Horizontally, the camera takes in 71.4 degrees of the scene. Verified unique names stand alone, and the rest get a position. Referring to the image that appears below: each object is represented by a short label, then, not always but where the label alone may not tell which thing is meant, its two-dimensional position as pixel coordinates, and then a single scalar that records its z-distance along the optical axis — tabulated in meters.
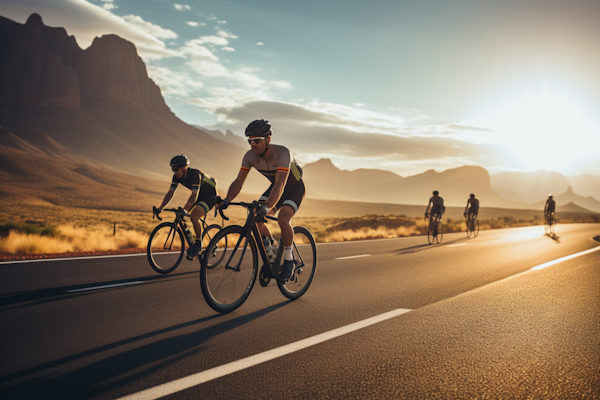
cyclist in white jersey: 5.21
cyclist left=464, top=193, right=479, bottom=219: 21.03
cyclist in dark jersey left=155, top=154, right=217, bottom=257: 8.28
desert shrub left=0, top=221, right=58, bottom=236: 15.19
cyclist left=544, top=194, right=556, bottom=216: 24.26
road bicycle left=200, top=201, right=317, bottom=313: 4.90
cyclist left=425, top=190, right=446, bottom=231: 16.50
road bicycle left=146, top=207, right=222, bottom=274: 7.91
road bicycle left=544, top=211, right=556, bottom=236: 24.20
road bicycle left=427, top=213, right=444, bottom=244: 16.50
